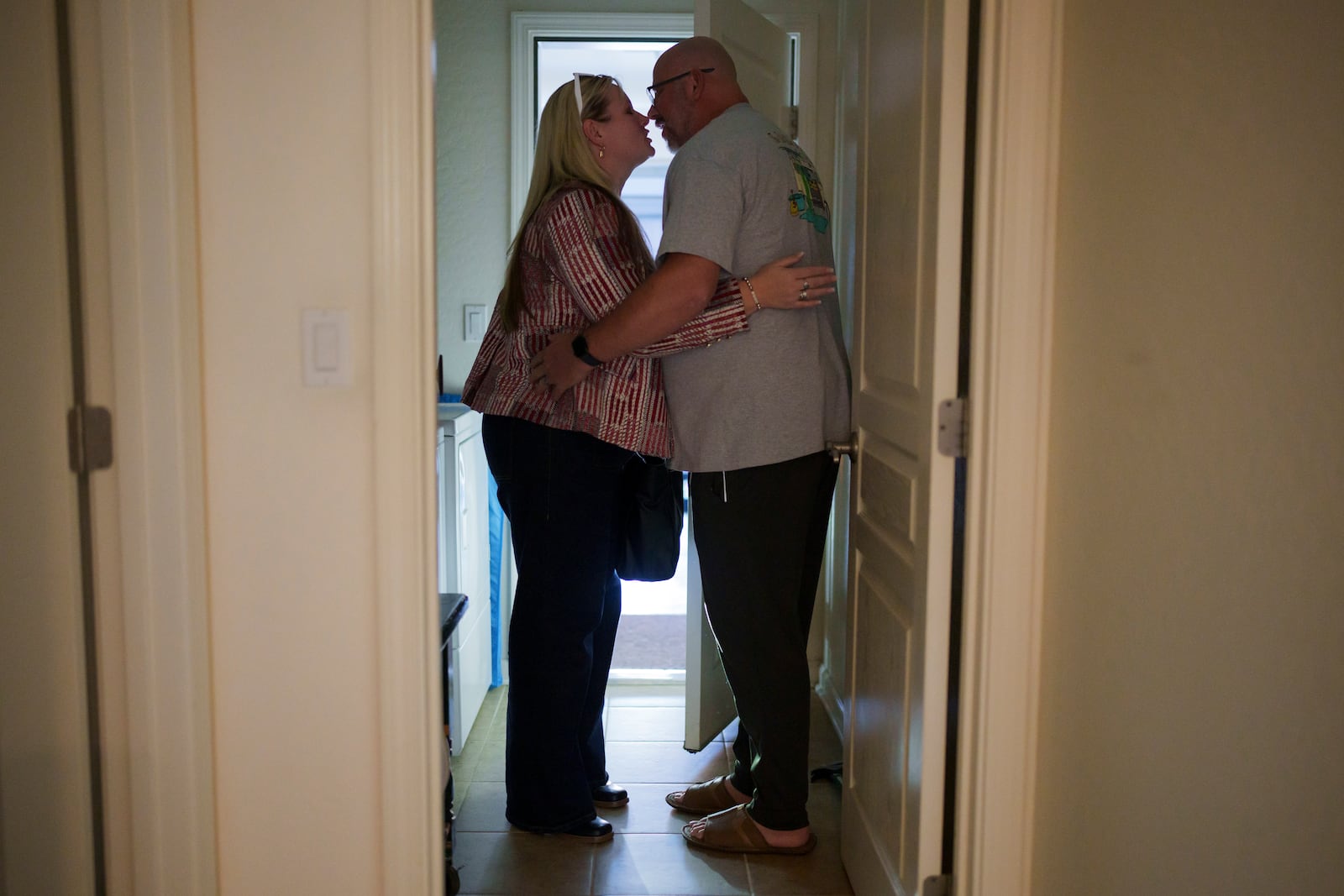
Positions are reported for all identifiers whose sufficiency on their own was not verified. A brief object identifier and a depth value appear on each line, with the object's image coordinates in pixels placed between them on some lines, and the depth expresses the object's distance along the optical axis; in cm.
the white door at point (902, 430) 154
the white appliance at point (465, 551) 272
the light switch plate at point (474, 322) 342
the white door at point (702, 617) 258
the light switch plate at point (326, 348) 139
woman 211
